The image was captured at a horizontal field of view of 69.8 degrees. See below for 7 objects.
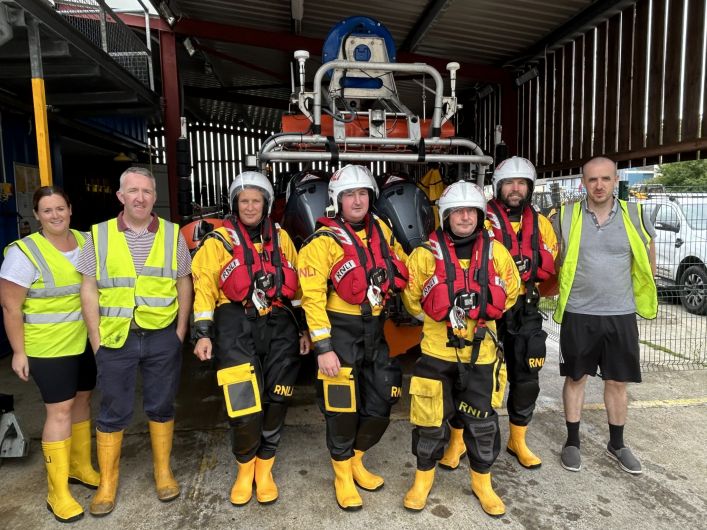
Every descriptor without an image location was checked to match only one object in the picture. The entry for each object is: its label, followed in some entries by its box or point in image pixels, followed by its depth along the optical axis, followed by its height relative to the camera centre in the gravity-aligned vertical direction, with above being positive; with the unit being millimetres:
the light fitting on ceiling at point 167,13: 5172 +2329
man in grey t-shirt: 3127 -427
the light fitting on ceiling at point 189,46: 6273 +2309
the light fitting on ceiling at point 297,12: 5317 +2340
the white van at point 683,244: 5695 -356
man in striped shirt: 2650 -428
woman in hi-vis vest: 2637 -456
